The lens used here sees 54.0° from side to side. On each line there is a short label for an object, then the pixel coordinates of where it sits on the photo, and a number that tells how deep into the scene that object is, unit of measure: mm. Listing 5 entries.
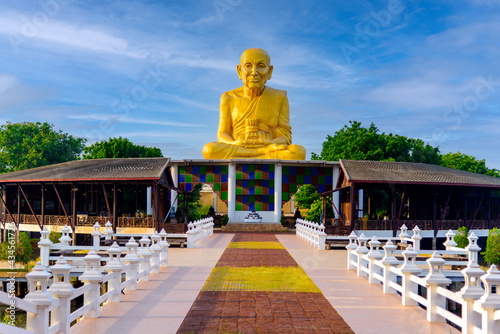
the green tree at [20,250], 21516
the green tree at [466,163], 61969
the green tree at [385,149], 45662
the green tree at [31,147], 53438
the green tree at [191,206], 31406
